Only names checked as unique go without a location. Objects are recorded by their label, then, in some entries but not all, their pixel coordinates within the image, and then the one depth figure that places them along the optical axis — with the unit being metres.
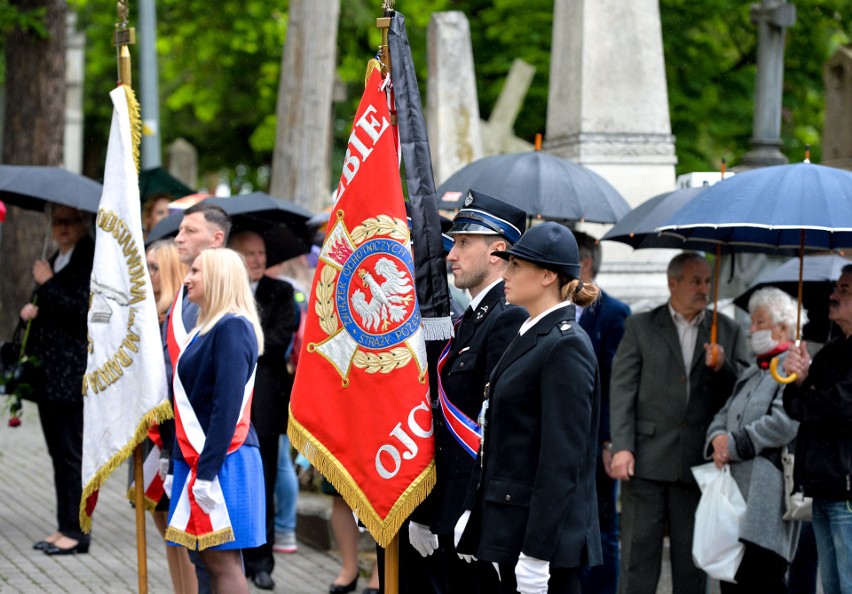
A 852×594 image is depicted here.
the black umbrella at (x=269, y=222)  17.30
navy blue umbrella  12.12
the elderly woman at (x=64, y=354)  17.47
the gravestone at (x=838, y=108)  27.41
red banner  11.05
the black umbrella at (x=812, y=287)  15.90
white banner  13.19
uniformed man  10.77
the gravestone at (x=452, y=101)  25.20
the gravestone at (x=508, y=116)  27.45
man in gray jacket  14.62
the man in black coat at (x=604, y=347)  15.29
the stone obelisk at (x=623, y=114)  19.78
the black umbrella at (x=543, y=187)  15.64
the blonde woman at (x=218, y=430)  11.73
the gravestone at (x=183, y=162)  44.69
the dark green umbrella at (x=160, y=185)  23.27
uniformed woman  9.42
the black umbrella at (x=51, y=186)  17.00
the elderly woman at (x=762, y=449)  13.79
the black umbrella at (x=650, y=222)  14.49
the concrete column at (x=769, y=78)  23.03
